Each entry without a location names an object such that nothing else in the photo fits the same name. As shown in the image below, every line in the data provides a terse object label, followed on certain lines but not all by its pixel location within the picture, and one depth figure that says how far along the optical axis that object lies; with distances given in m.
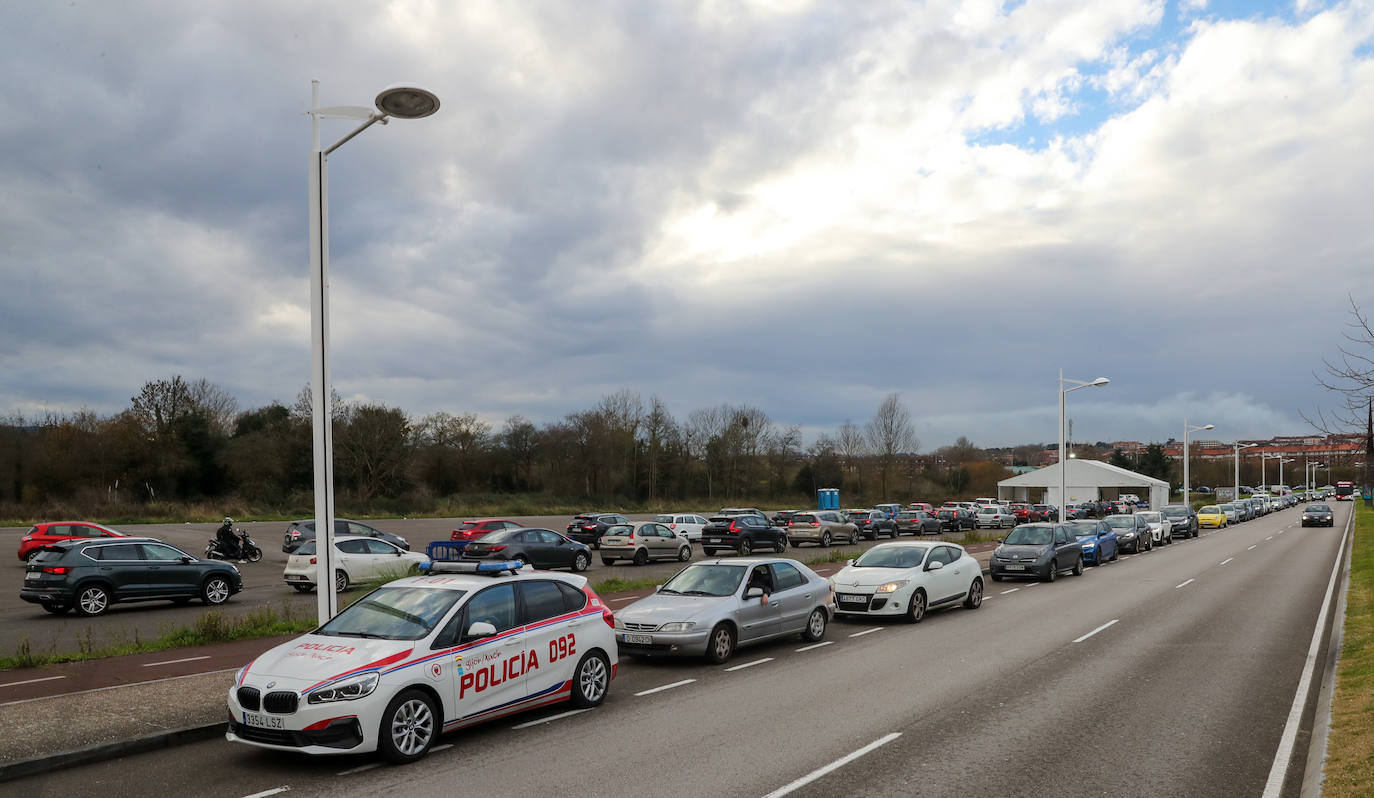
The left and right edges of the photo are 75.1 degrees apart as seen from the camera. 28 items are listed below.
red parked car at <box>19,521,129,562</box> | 28.80
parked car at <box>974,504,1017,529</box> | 58.94
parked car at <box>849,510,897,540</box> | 45.03
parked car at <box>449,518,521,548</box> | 30.36
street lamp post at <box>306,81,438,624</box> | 10.15
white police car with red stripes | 7.37
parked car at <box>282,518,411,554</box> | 30.66
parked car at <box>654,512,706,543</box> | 40.11
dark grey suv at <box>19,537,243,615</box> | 17.72
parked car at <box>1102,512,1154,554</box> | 36.56
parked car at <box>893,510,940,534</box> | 49.28
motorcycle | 30.74
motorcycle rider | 31.02
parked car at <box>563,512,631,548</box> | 39.59
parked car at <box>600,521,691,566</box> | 30.83
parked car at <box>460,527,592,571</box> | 26.53
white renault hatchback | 16.42
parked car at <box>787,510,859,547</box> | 40.69
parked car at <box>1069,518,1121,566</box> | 30.38
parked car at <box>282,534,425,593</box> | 21.83
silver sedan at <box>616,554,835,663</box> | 12.14
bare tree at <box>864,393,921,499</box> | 91.69
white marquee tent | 76.88
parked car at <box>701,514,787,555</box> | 34.50
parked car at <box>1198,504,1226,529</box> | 59.56
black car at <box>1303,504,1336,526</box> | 56.50
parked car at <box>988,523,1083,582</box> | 24.23
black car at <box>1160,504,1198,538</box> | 47.34
